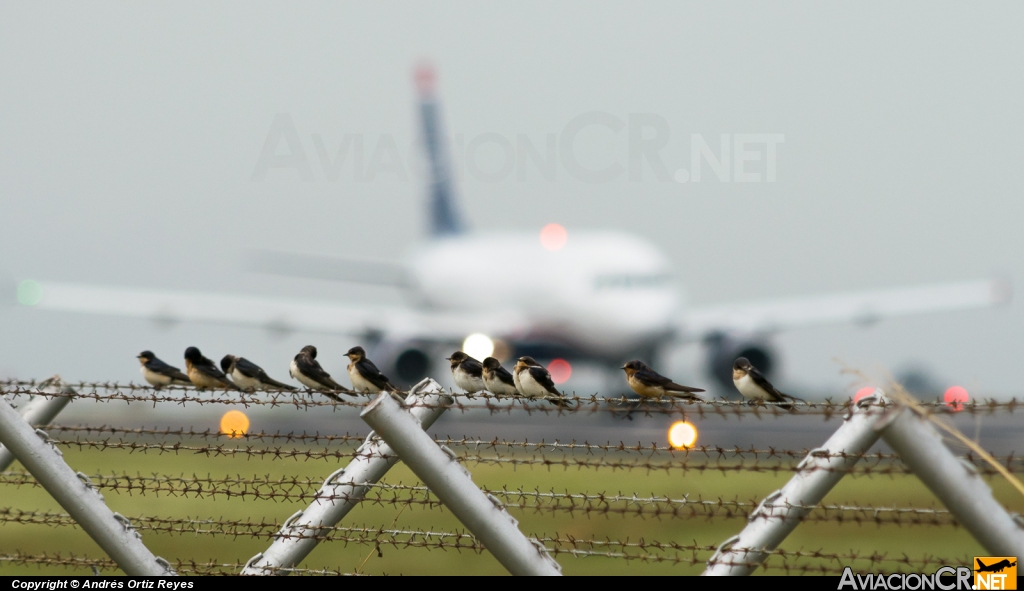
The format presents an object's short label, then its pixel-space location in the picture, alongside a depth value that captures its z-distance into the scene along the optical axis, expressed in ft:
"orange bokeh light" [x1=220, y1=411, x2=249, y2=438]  140.83
